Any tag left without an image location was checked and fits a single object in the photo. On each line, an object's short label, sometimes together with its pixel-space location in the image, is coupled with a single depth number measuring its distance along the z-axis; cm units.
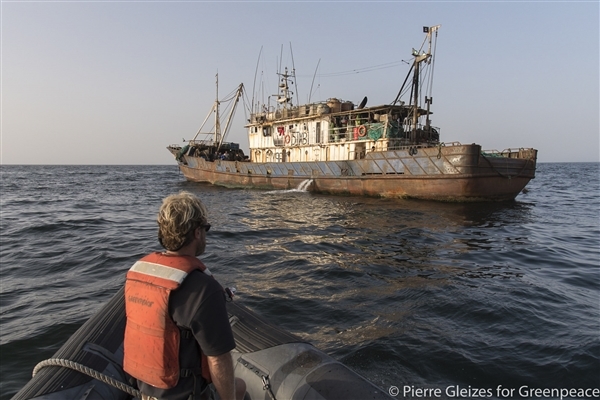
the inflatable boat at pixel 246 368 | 254
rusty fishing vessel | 1661
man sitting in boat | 177
